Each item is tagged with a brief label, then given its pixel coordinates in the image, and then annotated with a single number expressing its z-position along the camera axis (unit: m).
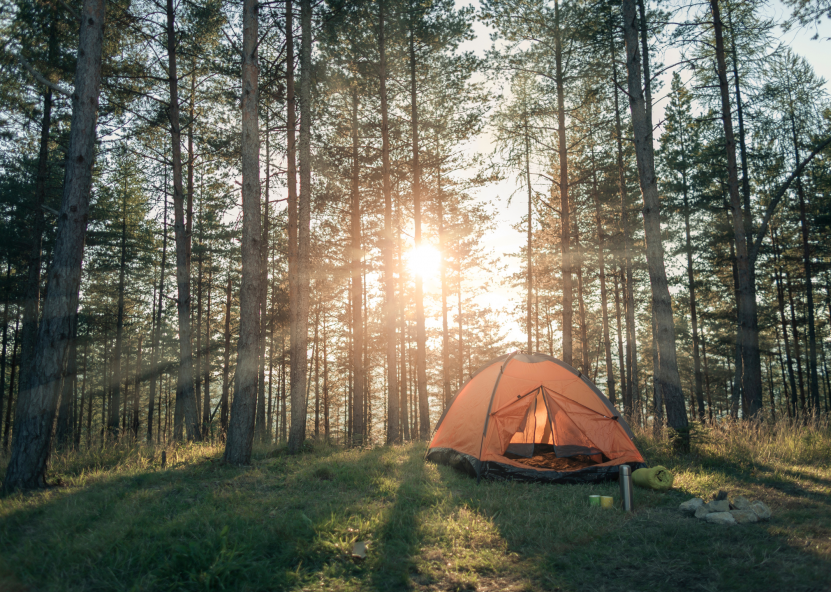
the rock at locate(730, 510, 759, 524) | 4.54
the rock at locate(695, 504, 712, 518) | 4.71
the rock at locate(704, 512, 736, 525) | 4.49
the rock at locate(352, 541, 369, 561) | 3.73
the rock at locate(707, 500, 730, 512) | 4.74
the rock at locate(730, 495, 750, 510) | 4.73
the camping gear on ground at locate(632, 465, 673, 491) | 5.75
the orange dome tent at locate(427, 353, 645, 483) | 6.74
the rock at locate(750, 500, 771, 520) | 4.61
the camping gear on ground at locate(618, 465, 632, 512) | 5.08
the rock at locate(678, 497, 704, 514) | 4.94
